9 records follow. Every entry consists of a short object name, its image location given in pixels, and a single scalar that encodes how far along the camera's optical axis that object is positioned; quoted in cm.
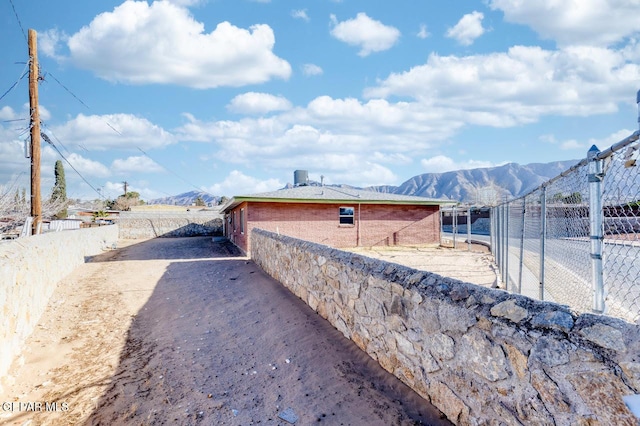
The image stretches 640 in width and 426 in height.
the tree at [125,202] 5459
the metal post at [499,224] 825
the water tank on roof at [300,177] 2679
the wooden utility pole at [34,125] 1262
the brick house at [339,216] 1698
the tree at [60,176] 3571
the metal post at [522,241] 499
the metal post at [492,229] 1219
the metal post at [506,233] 664
